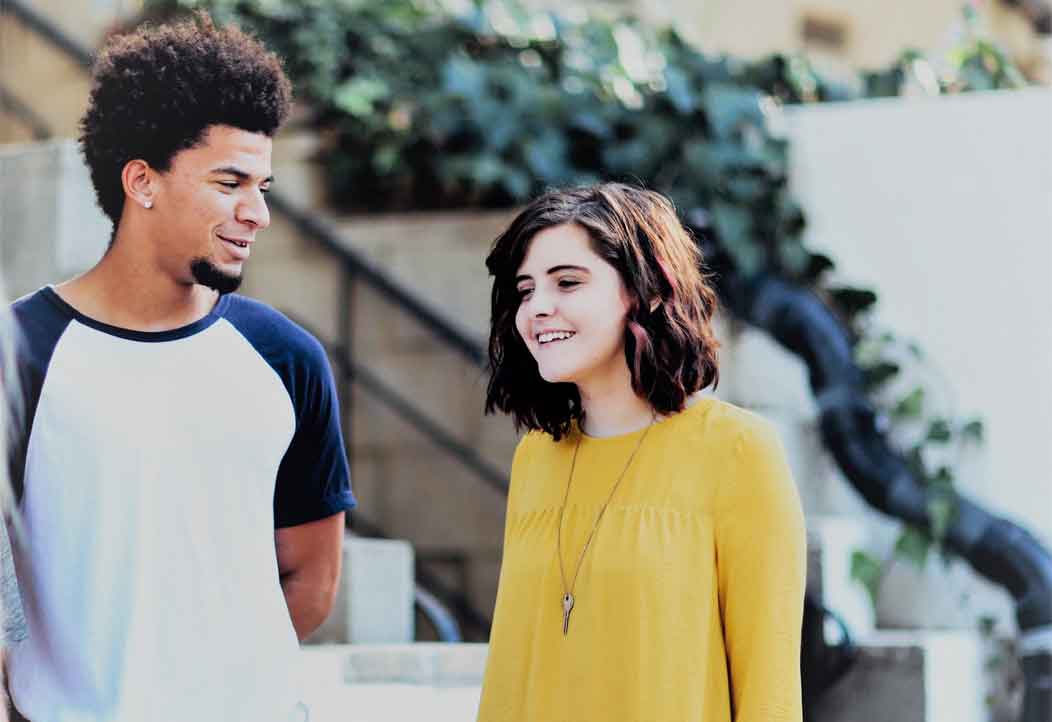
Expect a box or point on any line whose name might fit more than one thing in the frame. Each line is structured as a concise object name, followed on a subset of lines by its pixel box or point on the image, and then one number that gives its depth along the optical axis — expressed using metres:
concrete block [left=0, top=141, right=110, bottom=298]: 6.23
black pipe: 8.90
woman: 4.27
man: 4.37
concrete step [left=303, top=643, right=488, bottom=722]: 6.57
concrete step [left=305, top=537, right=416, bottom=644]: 7.91
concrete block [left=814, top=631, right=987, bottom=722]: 7.72
